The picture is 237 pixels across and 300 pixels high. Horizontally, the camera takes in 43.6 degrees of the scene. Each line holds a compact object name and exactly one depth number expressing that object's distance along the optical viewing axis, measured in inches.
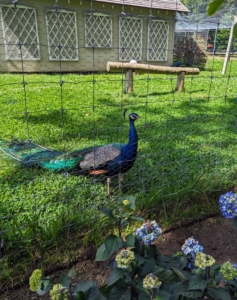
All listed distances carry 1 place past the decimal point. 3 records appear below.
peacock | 98.9
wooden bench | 212.1
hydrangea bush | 39.3
